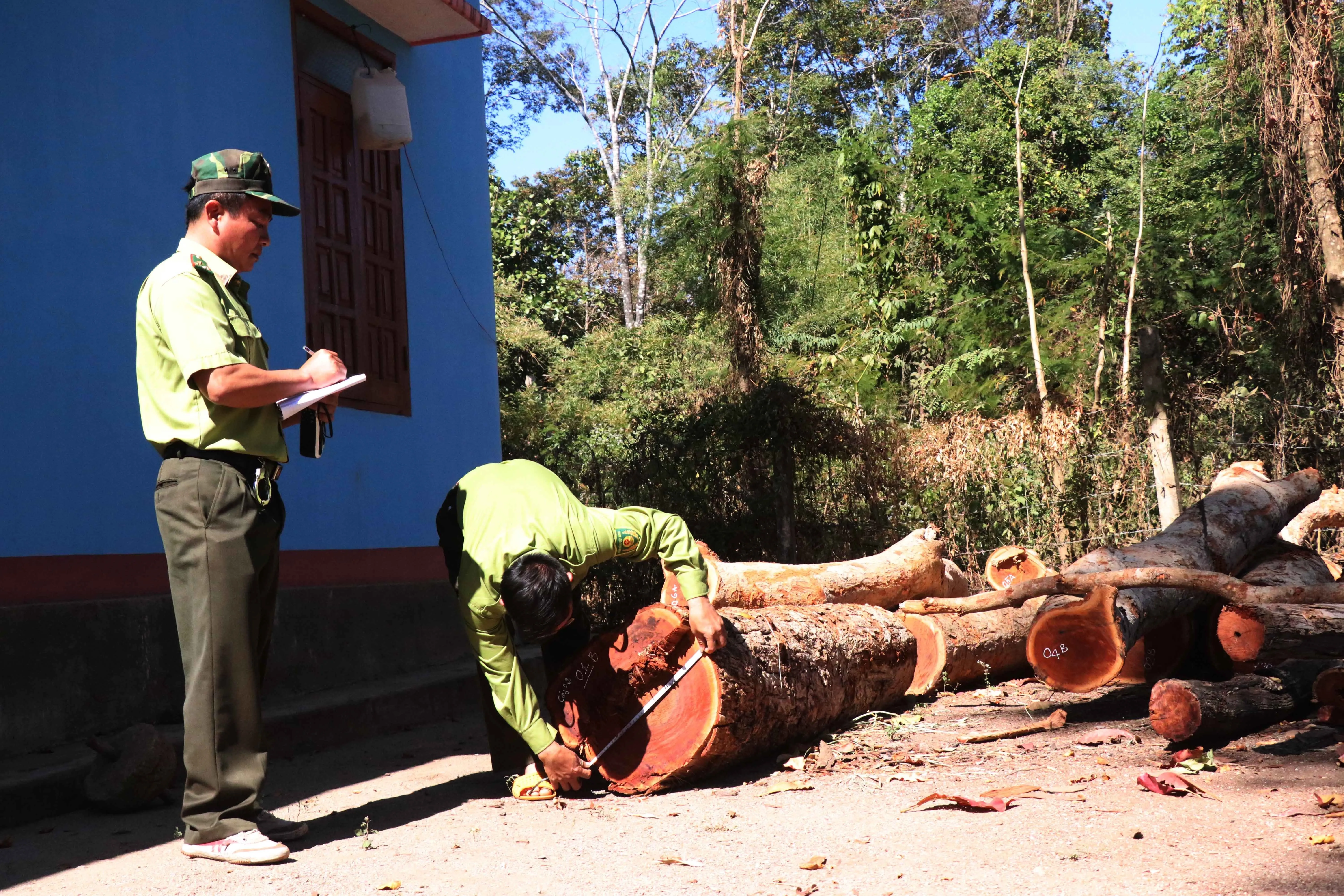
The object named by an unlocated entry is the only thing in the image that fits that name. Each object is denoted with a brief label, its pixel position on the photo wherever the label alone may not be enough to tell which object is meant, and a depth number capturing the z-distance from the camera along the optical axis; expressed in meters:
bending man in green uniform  3.71
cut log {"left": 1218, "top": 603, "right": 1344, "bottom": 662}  4.54
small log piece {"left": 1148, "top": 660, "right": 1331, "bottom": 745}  3.98
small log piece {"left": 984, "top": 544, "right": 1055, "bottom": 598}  7.09
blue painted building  4.94
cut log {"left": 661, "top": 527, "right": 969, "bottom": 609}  6.19
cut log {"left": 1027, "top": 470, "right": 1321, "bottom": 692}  4.69
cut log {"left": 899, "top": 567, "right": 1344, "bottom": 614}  4.40
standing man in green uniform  3.22
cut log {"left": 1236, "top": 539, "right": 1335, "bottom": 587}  6.05
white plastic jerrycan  7.44
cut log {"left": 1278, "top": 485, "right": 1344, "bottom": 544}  7.43
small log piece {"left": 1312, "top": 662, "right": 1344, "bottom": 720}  4.25
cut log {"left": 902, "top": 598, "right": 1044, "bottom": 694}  5.84
